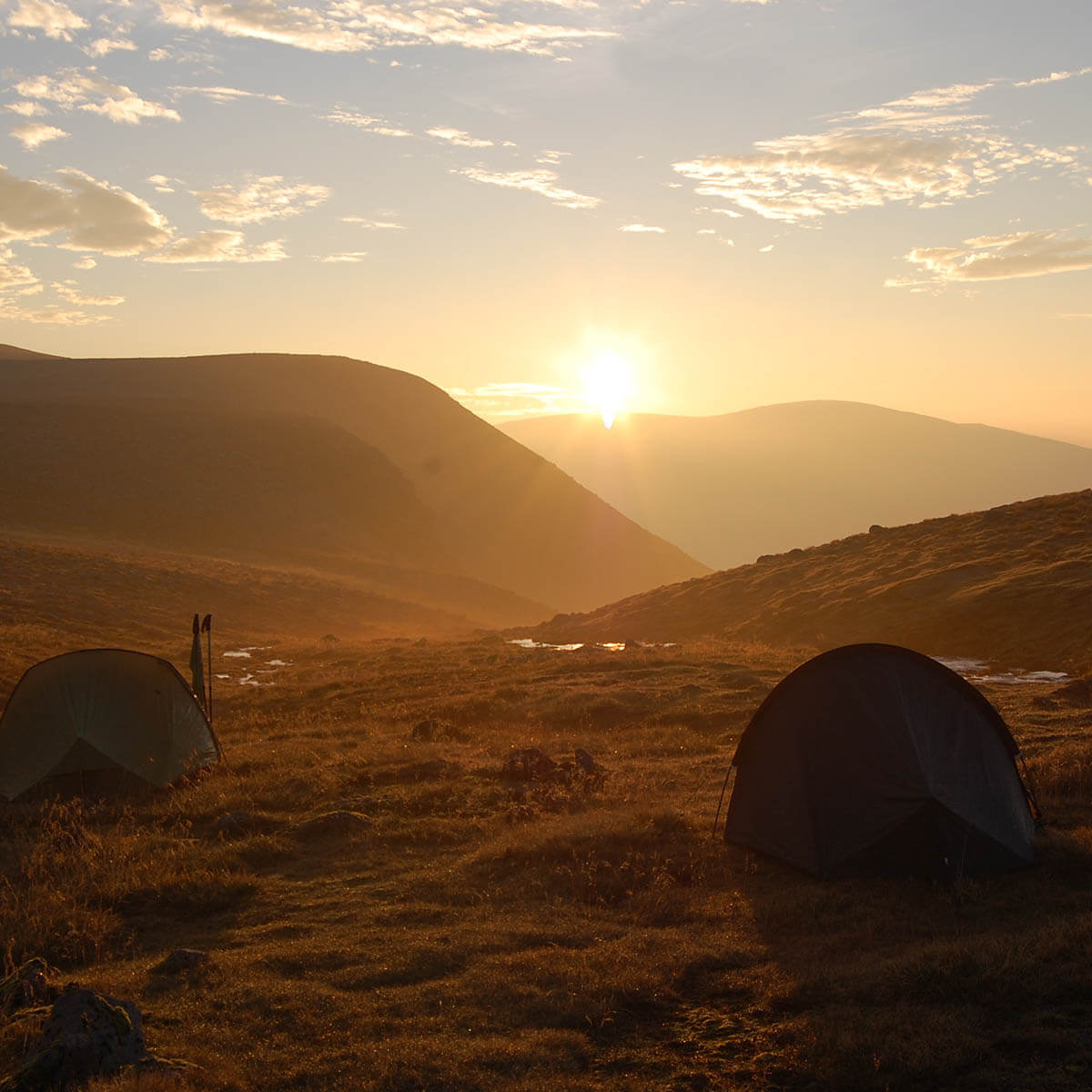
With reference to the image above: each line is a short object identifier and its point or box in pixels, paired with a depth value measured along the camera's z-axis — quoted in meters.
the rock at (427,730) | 19.41
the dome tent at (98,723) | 15.12
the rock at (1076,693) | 19.53
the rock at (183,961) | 8.41
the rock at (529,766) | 15.23
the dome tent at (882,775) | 10.28
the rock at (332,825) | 12.72
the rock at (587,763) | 15.24
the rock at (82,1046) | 6.20
